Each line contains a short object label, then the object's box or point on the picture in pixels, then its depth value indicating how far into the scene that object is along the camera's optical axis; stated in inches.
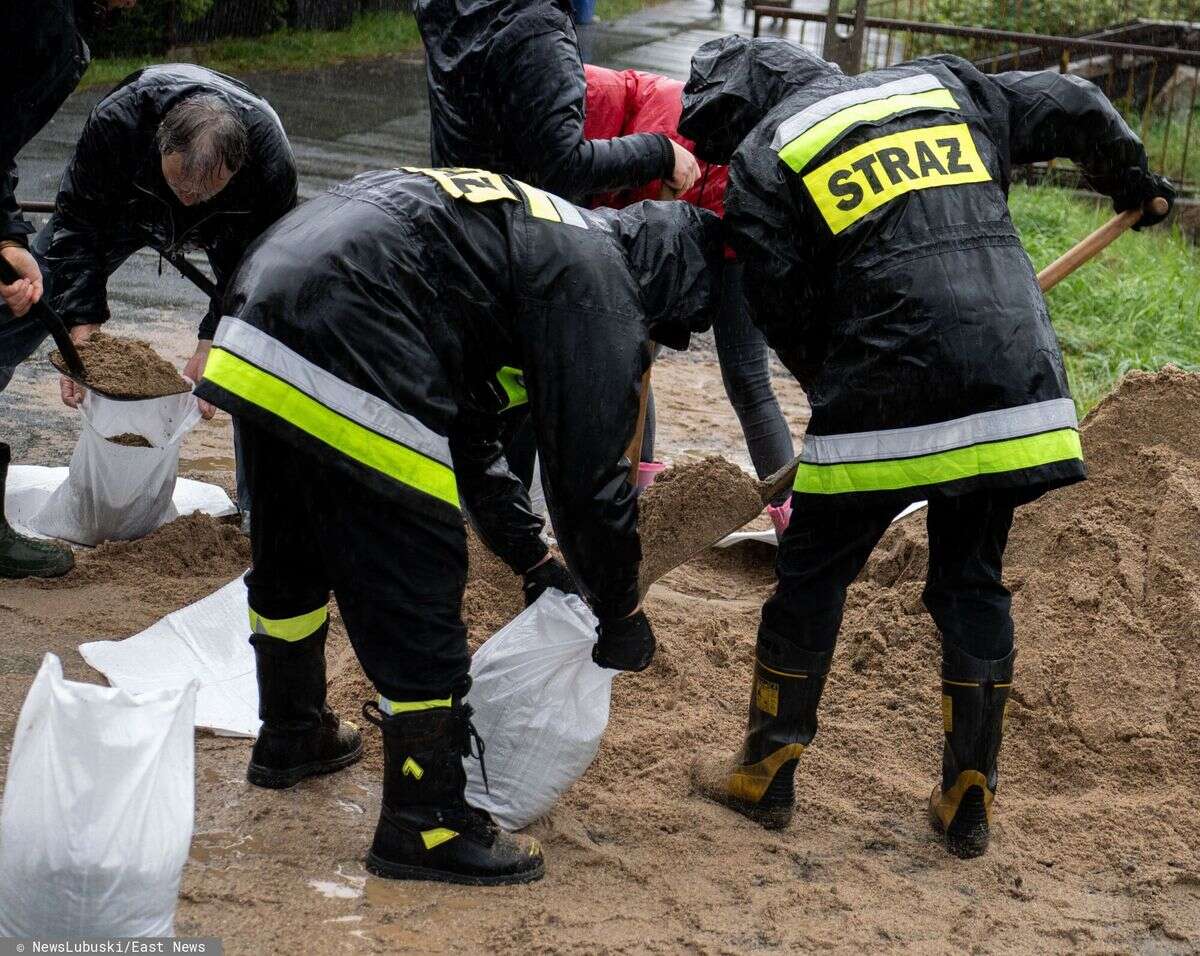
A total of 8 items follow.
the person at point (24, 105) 141.5
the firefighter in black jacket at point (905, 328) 111.3
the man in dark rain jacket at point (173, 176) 138.3
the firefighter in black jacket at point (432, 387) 102.0
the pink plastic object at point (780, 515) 183.0
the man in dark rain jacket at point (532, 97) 150.1
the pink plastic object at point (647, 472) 187.3
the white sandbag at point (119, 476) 166.1
